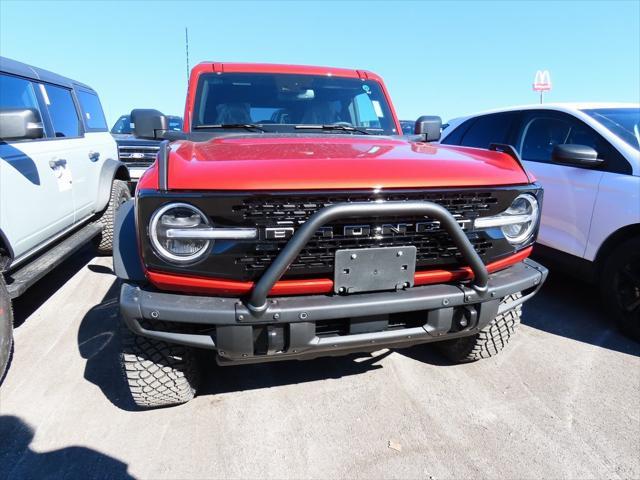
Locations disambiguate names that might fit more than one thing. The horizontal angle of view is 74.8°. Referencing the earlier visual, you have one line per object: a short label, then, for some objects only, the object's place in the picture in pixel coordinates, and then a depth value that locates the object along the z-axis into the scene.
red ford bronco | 1.70
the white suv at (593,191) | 3.10
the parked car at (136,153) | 7.84
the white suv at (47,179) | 2.64
